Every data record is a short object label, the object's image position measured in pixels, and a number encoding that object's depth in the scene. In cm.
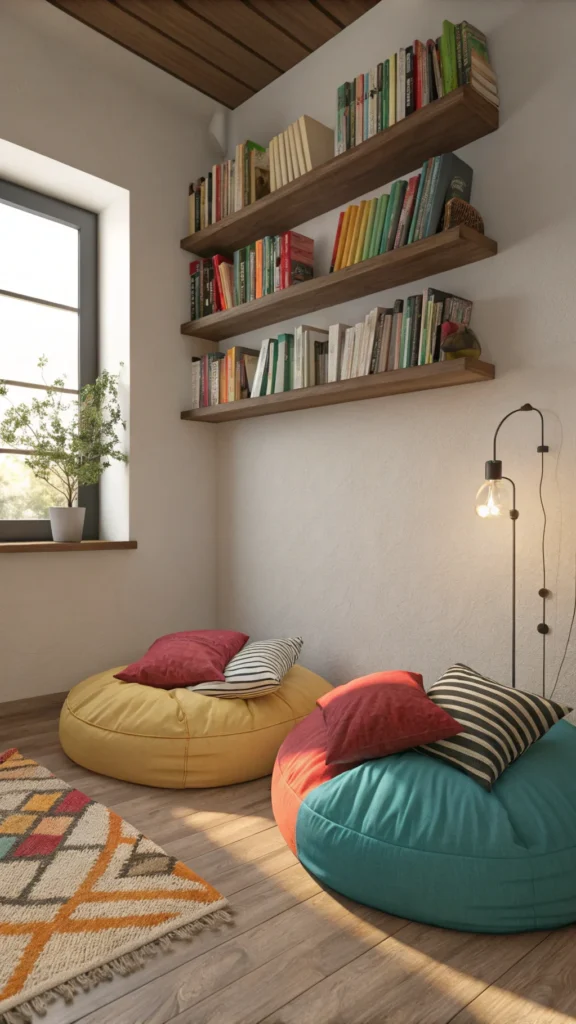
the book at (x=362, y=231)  271
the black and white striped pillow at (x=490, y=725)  170
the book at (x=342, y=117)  276
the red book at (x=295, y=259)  301
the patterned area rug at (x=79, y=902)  135
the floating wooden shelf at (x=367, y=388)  236
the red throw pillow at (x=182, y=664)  261
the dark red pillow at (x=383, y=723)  176
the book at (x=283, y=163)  306
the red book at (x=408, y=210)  252
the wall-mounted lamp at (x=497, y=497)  220
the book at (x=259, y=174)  323
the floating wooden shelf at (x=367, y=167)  239
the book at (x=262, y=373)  313
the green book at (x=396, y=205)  257
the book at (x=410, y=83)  251
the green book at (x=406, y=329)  251
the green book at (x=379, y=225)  264
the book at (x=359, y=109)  269
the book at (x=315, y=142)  294
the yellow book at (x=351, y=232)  277
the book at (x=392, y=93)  257
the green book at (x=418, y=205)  249
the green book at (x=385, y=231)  261
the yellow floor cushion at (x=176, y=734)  228
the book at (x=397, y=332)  257
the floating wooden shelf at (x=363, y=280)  238
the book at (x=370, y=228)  268
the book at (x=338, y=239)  281
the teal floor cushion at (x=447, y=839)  148
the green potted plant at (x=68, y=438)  318
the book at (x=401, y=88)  254
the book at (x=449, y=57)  241
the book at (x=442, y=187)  242
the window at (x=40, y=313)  334
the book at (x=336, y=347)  279
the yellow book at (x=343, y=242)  279
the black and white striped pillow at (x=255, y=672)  249
